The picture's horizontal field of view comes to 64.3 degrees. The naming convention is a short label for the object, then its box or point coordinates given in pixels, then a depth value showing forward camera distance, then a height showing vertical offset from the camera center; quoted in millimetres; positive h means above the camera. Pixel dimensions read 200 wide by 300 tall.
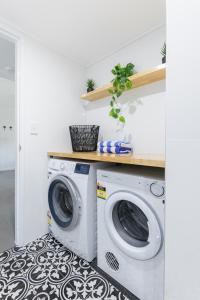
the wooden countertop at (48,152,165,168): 894 -80
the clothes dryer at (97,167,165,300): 900 -545
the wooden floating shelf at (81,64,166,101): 1362 +651
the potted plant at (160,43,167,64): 1384 +825
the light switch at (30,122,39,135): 1645 +206
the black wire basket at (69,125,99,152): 1824 +127
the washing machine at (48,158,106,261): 1301 -499
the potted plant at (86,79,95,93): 2079 +815
